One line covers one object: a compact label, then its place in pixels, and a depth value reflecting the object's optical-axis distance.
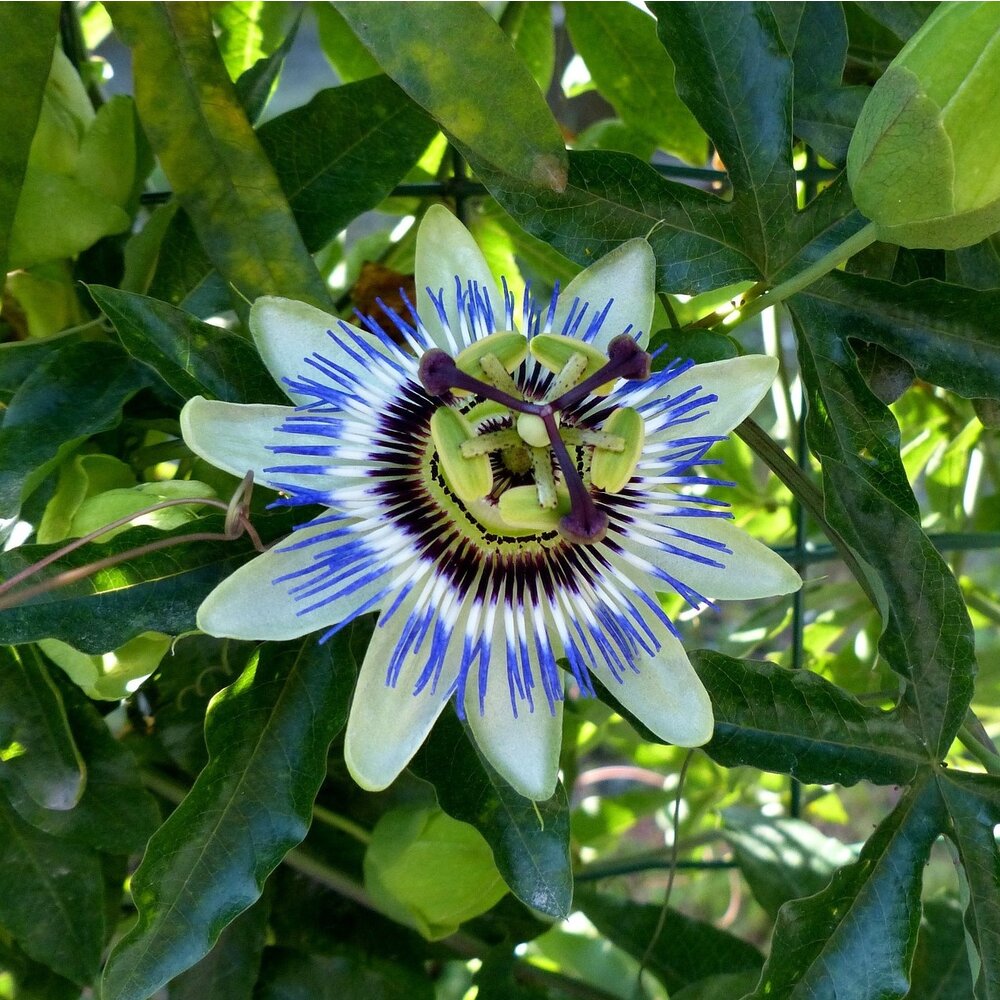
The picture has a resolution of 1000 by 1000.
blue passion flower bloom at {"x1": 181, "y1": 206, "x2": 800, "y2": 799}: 0.16
